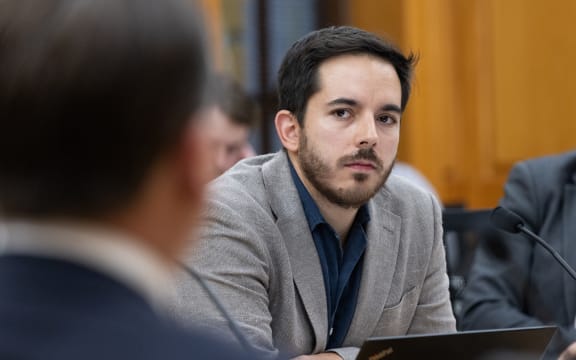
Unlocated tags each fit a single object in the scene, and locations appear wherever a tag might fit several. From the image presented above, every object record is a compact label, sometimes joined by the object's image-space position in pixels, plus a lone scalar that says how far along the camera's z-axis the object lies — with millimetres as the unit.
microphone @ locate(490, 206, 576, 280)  4453
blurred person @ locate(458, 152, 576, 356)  5125
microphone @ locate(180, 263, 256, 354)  2459
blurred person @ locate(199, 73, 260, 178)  7430
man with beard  4199
